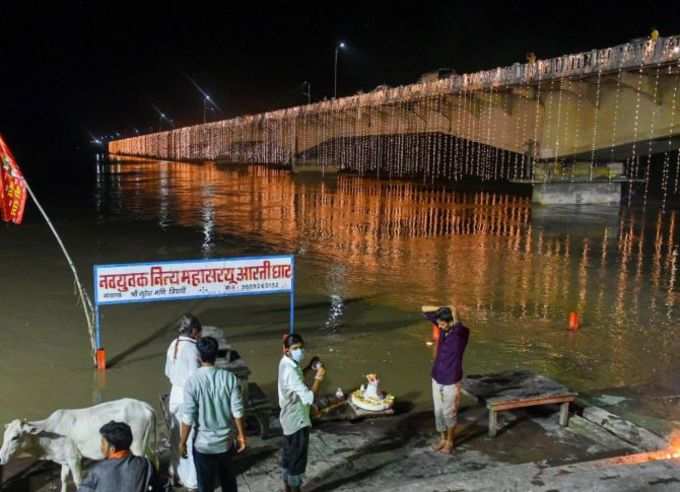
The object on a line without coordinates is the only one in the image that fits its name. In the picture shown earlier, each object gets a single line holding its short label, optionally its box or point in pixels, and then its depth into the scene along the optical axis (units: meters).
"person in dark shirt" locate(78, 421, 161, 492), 3.42
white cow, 5.10
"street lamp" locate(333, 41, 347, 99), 58.03
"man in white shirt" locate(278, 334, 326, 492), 5.04
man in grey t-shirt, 4.57
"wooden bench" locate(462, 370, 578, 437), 6.72
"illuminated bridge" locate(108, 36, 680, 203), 27.48
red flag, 8.73
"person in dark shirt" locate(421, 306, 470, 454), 6.13
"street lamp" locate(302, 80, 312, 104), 67.95
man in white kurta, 5.43
